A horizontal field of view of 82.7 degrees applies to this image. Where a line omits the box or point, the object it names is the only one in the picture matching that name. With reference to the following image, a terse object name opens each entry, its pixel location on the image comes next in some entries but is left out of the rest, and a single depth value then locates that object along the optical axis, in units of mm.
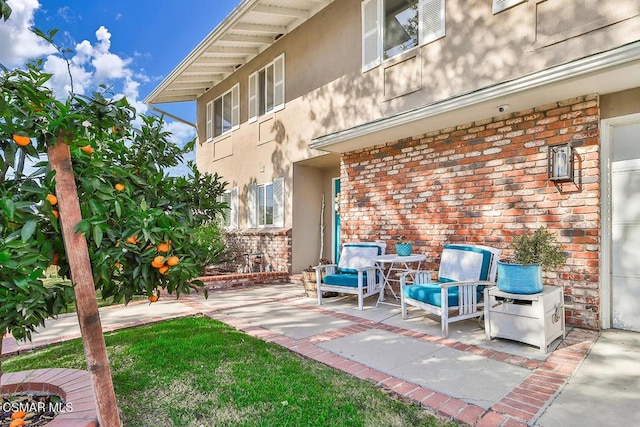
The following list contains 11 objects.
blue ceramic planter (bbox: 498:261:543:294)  3791
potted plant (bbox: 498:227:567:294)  3807
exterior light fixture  4320
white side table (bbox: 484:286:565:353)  3666
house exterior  4258
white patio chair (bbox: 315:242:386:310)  5715
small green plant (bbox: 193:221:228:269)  9250
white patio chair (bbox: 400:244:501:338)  4305
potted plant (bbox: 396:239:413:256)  5766
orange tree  1531
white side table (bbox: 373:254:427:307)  5461
